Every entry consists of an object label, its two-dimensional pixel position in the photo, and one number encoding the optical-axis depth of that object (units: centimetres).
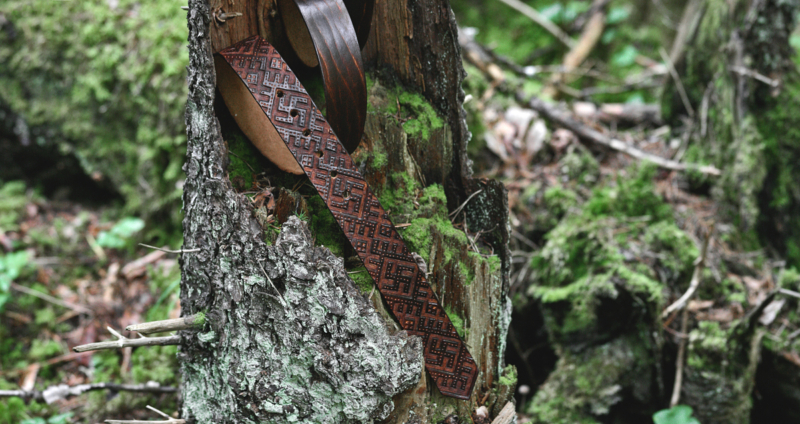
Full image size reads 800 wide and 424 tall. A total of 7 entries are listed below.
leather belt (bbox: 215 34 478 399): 150
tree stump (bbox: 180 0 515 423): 150
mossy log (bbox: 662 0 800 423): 289
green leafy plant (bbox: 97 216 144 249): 300
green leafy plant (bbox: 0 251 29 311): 287
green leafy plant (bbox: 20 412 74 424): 215
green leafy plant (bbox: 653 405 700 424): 212
